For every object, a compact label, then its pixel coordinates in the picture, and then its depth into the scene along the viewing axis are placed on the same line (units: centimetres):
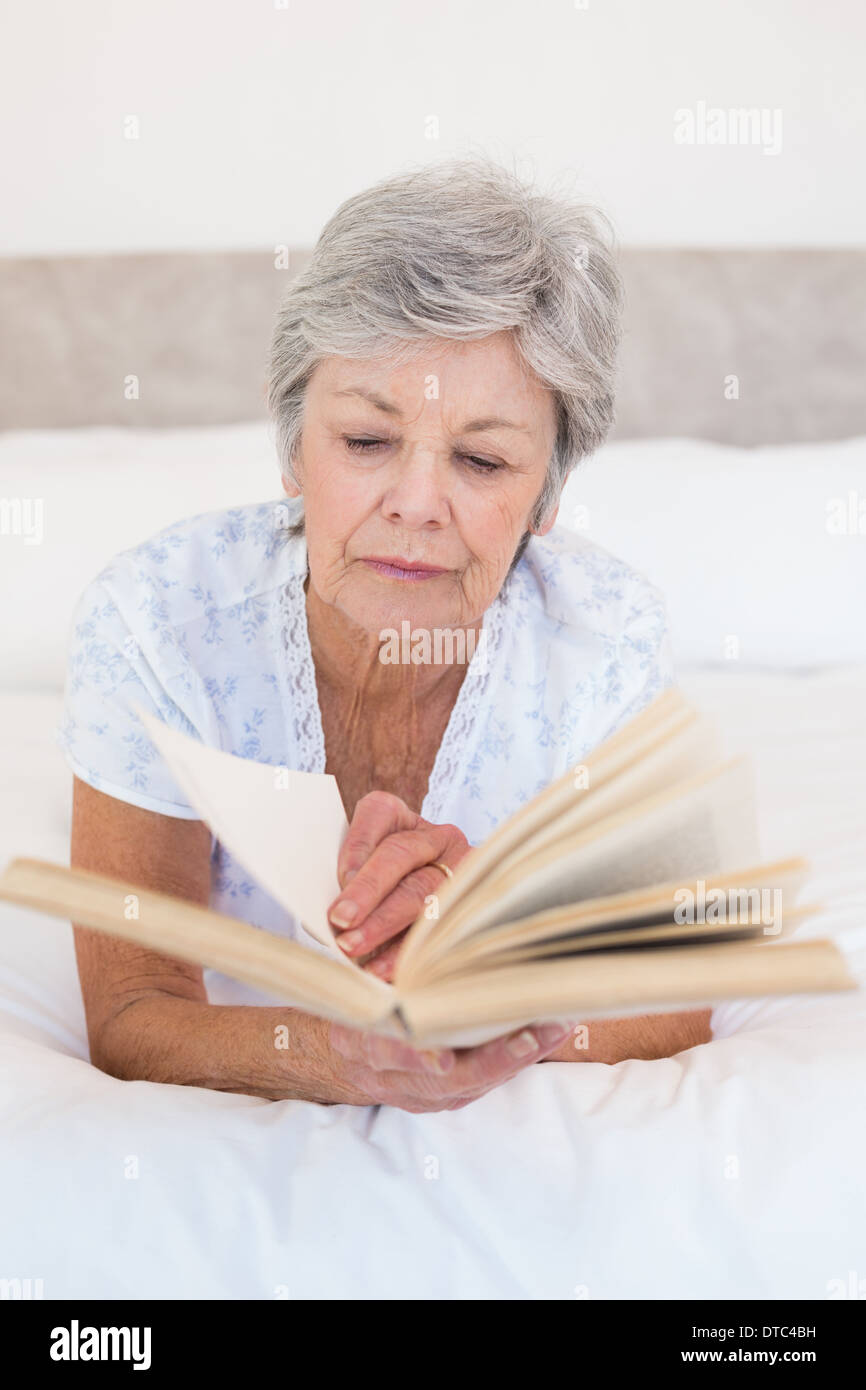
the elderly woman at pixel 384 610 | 94
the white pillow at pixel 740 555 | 192
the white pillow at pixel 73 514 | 181
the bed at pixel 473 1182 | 69
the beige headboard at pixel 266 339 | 228
